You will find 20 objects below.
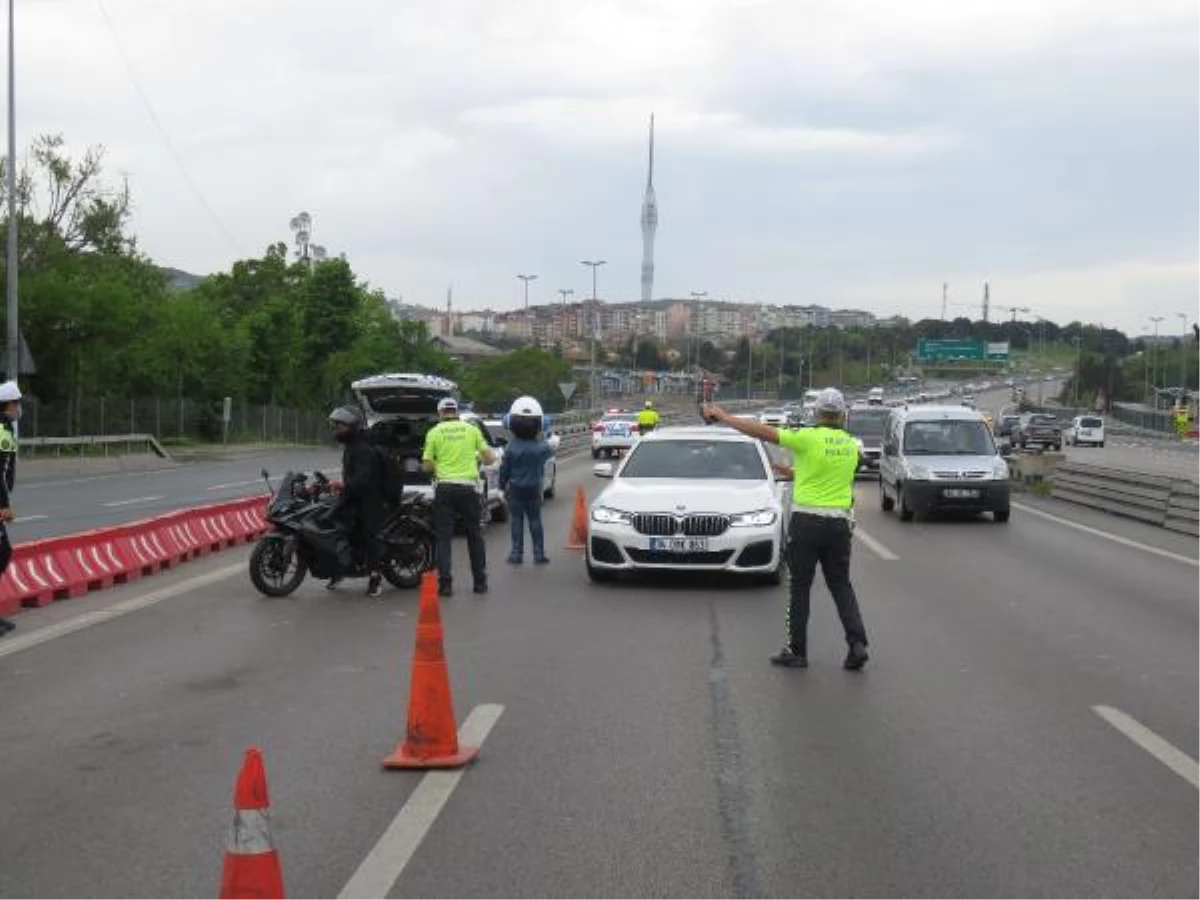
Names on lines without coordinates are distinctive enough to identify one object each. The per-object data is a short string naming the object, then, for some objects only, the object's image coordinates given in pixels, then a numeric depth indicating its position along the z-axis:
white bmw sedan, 13.85
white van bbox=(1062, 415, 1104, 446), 73.12
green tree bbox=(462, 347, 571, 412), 104.38
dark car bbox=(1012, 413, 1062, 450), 60.59
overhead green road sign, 111.12
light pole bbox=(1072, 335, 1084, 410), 157.38
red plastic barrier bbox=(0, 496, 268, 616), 12.64
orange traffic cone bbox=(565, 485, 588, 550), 18.67
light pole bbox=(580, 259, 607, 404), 88.19
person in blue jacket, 15.59
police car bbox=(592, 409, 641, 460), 48.47
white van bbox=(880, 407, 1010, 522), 23.36
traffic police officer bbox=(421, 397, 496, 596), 13.52
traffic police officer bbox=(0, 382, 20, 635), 11.02
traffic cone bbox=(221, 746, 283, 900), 4.18
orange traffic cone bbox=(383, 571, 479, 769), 6.88
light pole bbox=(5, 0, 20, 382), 35.97
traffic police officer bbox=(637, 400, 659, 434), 32.38
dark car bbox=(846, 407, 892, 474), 36.94
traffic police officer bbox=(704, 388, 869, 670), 9.77
